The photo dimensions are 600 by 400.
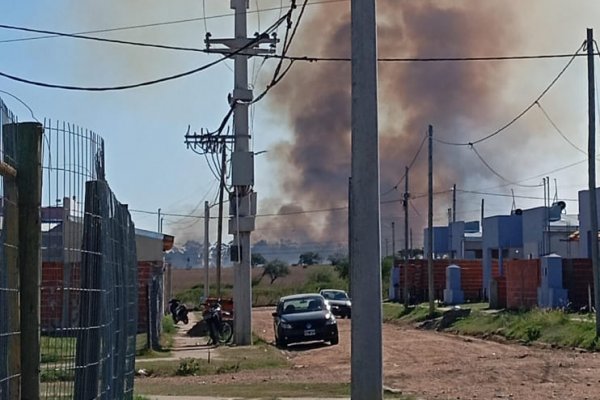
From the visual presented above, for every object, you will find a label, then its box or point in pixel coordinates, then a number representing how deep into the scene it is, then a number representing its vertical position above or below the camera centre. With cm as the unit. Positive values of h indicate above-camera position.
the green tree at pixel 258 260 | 15705 +298
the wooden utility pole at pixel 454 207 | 9299 +614
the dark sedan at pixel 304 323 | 3278 -129
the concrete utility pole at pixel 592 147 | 2930 +354
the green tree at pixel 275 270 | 11806 +113
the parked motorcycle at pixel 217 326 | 3291 -137
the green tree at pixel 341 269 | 10138 +106
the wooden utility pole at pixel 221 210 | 4186 +359
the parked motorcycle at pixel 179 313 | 4506 -134
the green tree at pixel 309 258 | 17662 +360
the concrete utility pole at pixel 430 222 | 4725 +251
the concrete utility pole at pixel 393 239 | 8942 +362
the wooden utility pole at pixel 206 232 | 6214 +293
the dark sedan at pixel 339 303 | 5440 -116
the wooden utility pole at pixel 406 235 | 5878 +255
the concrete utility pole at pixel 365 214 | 1126 +69
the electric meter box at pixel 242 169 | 3209 +329
